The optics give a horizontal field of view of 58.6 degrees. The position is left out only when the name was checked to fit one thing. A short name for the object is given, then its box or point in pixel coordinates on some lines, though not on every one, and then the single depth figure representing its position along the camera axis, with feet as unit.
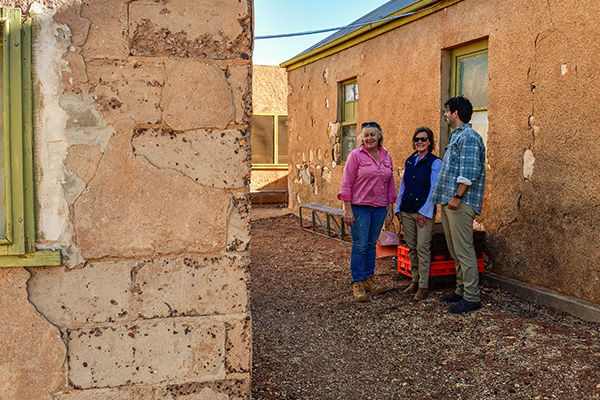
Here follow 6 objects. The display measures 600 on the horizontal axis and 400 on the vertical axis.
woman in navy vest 16.14
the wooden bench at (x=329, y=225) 27.43
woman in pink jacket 16.15
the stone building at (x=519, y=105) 14.56
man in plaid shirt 14.44
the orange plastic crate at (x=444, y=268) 17.22
